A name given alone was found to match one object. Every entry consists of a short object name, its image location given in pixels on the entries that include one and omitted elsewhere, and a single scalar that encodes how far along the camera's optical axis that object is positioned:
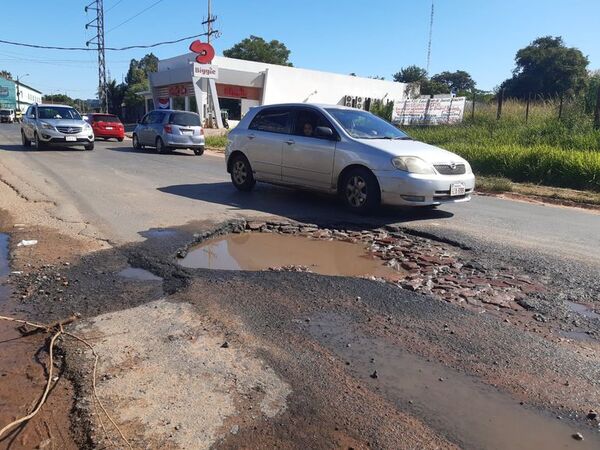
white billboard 21.97
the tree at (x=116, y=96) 65.02
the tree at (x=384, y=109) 25.72
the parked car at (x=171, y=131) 19.97
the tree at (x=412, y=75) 75.62
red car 27.67
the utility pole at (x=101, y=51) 49.38
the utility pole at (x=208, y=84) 34.47
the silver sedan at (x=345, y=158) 7.58
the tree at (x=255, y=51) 66.94
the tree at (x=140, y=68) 78.38
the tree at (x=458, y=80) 87.75
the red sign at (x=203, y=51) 33.31
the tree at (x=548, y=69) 47.19
